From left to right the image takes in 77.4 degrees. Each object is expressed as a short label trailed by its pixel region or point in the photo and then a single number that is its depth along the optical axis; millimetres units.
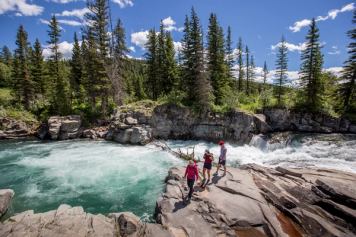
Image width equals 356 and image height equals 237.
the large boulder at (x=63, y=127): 30438
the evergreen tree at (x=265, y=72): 58047
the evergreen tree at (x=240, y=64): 50538
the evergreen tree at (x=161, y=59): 39000
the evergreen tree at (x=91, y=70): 34438
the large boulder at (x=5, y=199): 11952
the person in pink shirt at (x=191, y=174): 11312
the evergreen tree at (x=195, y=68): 30172
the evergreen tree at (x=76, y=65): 45725
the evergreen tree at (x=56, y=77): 35375
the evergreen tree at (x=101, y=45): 34625
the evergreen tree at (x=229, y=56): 45925
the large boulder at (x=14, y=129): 31794
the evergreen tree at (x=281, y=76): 35094
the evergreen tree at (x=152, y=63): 40281
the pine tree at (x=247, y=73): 52519
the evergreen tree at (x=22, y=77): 40250
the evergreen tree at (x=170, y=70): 37906
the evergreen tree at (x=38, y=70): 42844
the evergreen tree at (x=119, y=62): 35750
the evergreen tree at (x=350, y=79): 31312
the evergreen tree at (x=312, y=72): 31875
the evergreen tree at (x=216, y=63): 34500
